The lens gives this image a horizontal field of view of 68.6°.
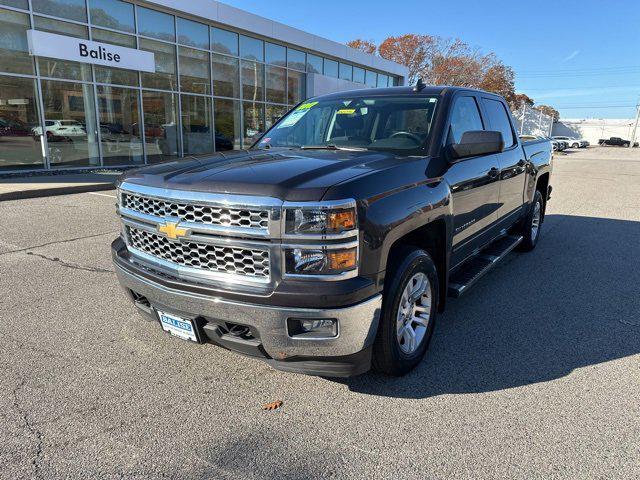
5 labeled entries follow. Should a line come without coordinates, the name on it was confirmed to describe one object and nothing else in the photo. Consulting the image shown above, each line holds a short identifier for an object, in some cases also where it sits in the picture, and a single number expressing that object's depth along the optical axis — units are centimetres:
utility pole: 7460
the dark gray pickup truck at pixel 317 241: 245
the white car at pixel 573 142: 5730
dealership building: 1366
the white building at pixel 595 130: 8356
